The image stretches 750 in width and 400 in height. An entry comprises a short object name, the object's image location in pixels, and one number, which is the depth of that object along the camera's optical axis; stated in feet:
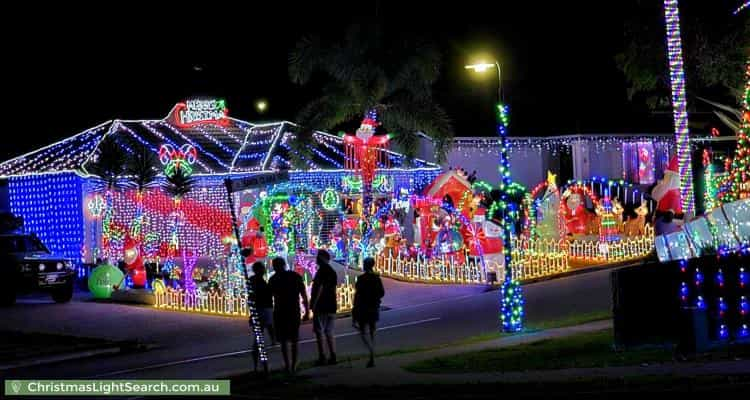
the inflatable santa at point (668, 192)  120.57
